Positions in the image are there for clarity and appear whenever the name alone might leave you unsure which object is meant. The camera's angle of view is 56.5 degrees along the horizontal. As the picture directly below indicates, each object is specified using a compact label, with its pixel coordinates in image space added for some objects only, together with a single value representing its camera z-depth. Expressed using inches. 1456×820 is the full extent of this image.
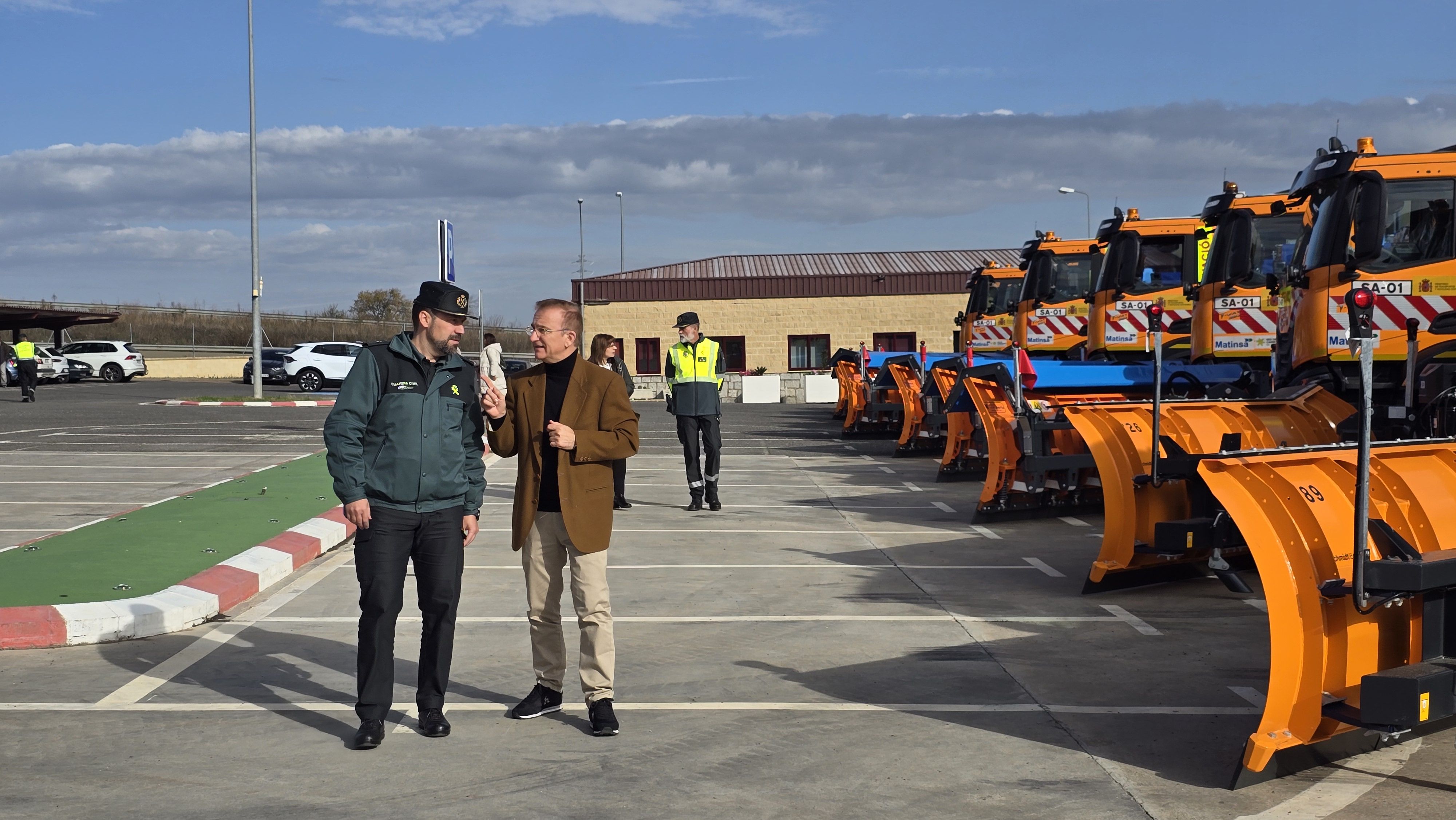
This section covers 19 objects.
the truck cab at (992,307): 963.3
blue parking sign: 454.3
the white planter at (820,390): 1679.4
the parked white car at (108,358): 2095.2
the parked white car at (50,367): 1957.4
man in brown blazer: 225.5
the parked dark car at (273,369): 1979.6
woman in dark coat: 504.7
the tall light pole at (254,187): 1406.3
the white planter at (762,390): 1674.5
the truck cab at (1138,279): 705.0
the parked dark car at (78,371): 2044.8
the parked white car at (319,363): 1860.2
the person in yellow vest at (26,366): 1385.3
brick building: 1985.7
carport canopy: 2025.1
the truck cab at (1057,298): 823.7
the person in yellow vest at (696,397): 528.4
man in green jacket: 217.5
